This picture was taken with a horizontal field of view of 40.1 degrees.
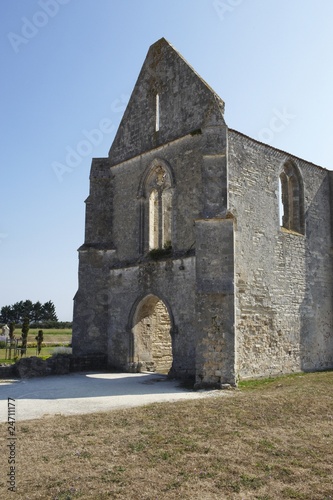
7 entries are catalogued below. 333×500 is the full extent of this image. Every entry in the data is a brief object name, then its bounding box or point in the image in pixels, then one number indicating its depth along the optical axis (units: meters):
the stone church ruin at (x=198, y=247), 12.18
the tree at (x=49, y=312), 66.05
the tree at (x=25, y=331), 24.52
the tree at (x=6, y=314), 65.46
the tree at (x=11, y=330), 25.34
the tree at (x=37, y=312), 65.94
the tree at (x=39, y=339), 23.71
